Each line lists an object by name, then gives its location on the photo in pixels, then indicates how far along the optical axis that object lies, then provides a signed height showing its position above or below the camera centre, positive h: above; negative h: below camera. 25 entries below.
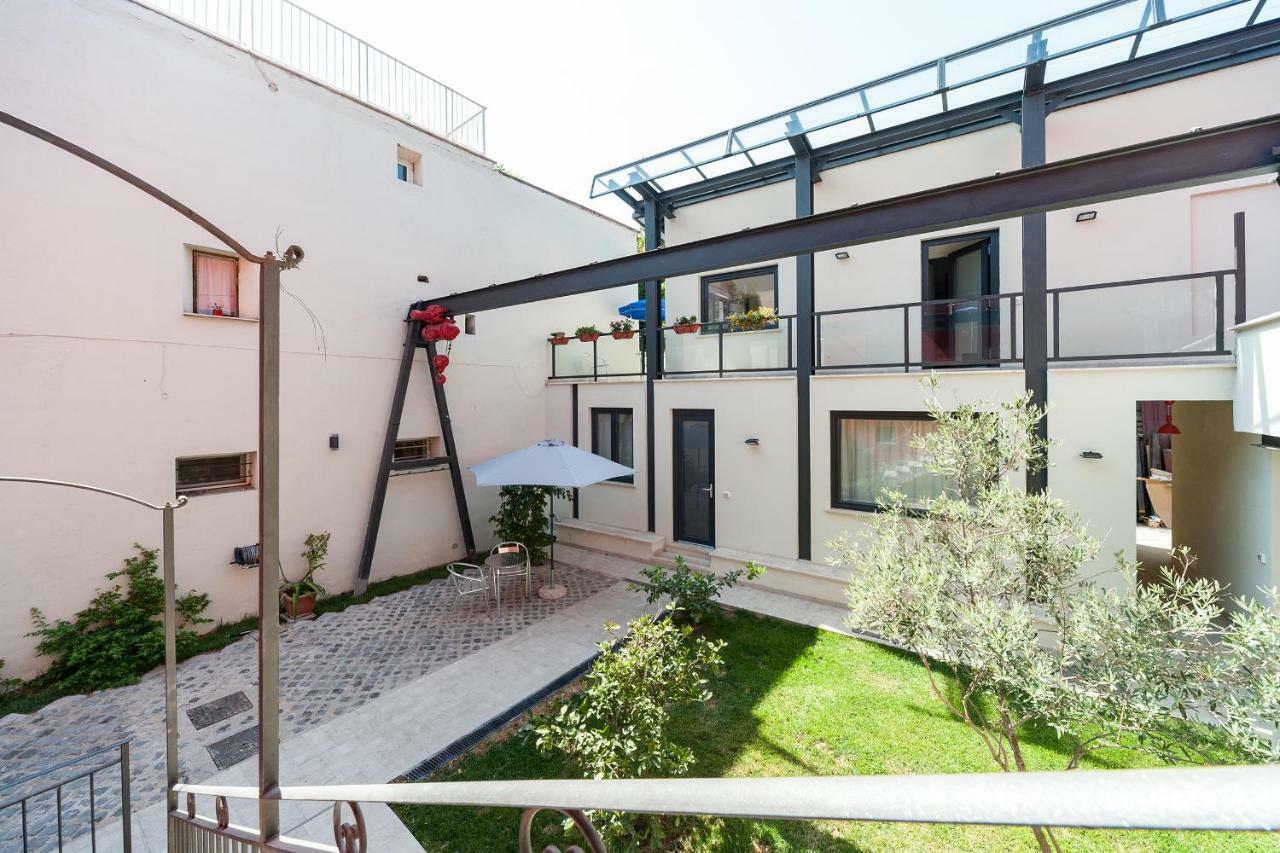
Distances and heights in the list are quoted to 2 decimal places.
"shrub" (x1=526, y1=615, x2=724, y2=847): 3.76 -2.27
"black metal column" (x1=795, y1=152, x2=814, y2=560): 8.59 +0.08
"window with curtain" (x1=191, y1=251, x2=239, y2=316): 7.25 +2.10
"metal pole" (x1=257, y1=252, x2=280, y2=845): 2.24 -0.41
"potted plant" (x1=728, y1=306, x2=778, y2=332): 9.07 +1.93
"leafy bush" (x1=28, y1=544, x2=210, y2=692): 5.92 -2.40
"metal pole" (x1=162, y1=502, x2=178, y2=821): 3.13 -1.53
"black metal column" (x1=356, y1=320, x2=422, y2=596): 8.69 -0.48
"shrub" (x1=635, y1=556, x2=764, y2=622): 6.95 -2.14
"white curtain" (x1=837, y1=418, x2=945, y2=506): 7.91 -0.52
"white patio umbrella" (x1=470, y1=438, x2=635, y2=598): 7.66 -0.60
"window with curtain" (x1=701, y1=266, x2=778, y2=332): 10.53 +2.86
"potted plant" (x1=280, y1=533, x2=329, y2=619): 7.63 -2.33
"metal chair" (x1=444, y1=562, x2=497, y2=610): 7.86 -2.47
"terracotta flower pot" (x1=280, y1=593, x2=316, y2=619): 7.61 -2.55
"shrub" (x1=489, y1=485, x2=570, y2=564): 9.31 -1.60
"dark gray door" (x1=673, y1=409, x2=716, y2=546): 9.80 -0.89
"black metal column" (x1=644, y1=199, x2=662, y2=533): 10.38 +1.13
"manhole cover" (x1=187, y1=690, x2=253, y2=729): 5.28 -2.90
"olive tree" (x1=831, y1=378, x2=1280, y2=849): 2.56 -1.14
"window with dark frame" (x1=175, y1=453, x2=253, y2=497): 7.16 -0.59
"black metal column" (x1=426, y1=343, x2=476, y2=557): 9.62 -0.57
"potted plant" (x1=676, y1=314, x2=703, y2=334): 9.95 +1.99
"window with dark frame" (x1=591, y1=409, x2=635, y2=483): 11.15 -0.13
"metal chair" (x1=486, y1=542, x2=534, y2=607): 7.96 -2.10
